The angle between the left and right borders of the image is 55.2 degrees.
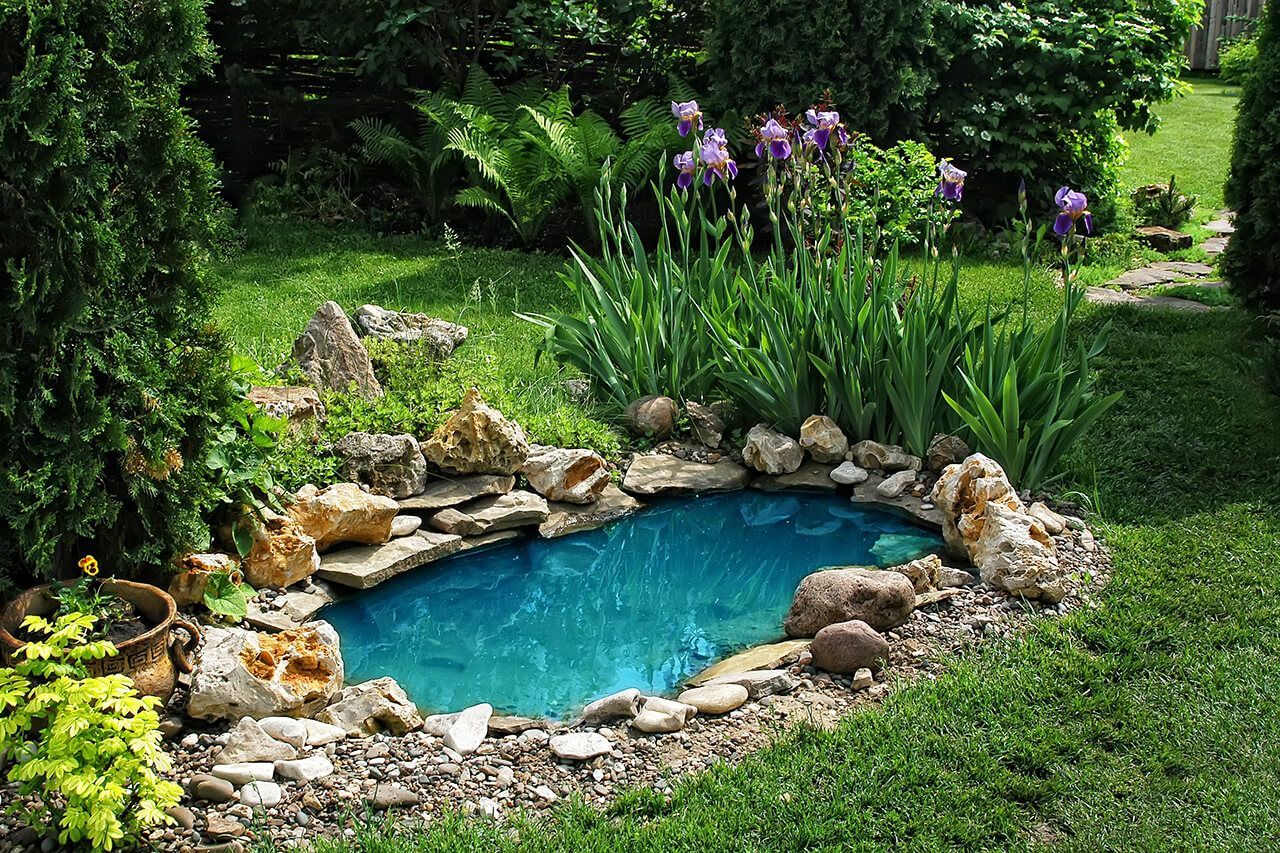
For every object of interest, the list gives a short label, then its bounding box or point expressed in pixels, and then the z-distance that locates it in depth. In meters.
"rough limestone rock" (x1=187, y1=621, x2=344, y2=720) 3.57
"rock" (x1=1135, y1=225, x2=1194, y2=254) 9.29
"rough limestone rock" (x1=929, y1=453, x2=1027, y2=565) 4.73
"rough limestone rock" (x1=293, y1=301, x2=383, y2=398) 5.43
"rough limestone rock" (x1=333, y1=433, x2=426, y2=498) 5.08
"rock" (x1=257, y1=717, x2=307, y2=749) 3.48
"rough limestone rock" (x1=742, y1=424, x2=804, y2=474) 5.71
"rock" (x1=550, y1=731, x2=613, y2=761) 3.45
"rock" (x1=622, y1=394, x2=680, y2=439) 5.93
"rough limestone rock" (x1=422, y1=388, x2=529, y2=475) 5.26
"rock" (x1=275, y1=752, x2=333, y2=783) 3.32
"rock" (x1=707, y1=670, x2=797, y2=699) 3.81
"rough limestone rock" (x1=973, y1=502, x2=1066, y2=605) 4.32
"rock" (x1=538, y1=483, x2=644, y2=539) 5.42
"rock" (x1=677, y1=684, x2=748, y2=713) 3.71
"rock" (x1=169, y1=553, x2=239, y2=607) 4.05
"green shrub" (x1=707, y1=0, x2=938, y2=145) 8.48
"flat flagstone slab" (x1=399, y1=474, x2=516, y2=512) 5.25
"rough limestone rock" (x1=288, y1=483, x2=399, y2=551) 4.71
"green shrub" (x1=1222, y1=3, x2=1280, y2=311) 6.53
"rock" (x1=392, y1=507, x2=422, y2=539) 5.10
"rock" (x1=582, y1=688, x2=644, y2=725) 3.68
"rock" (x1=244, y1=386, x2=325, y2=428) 4.87
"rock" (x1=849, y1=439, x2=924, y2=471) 5.57
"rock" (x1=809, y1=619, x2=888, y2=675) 3.91
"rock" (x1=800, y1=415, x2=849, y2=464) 5.68
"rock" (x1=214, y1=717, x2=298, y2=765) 3.36
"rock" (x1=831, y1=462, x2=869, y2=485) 5.62
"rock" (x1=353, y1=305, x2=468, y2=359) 5.87
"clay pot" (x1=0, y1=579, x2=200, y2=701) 3.46
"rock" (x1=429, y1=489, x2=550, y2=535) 5.22
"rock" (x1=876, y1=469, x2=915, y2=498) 5.46
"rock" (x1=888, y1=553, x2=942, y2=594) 4.47
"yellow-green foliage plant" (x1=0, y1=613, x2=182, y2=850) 2.88
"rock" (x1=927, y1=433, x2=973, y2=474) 5.41
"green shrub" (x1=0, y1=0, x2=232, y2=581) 3.50
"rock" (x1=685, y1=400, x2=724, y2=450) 5.98
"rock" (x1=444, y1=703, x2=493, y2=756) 3.52
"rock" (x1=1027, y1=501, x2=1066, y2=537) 4.78
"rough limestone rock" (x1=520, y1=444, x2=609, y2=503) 5.48
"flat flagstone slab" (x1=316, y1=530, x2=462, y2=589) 4.81
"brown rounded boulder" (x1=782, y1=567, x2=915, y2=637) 4.17
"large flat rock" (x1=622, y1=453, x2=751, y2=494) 5.67
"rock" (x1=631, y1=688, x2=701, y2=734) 3.61
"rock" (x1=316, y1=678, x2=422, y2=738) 3.65
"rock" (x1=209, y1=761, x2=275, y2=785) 3.28
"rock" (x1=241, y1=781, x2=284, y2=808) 3.21
